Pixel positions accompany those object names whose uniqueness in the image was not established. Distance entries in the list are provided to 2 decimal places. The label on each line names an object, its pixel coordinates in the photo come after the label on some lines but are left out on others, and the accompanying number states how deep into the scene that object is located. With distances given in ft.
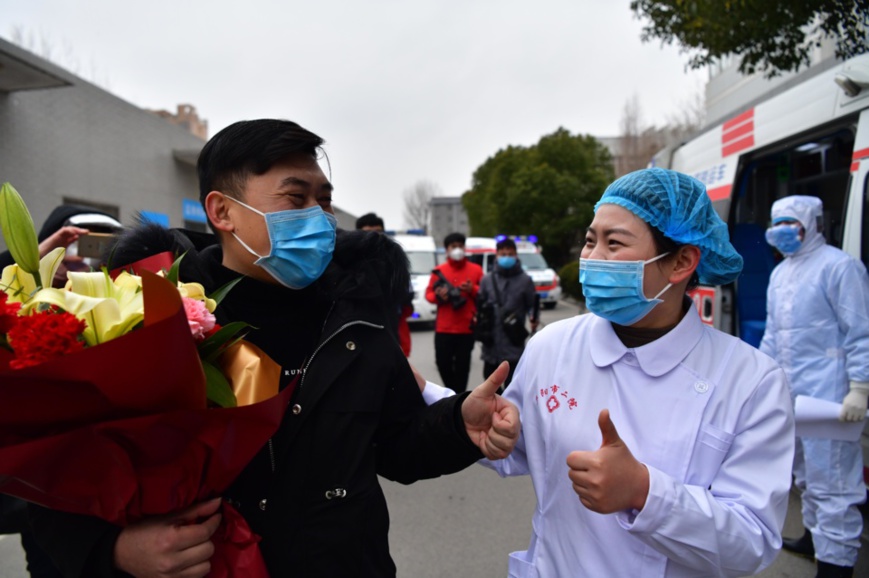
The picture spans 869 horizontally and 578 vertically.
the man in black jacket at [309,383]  4.82
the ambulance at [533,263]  58.03
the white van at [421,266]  46.47
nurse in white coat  4.17
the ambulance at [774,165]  12.10
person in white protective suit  10.59
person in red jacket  21.26
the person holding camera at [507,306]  19.86
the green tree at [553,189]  106.22
